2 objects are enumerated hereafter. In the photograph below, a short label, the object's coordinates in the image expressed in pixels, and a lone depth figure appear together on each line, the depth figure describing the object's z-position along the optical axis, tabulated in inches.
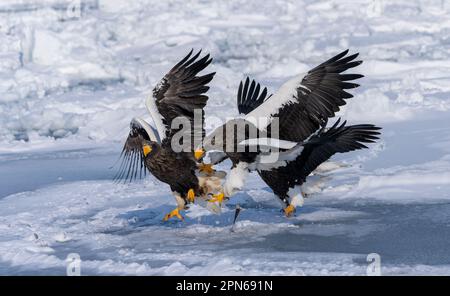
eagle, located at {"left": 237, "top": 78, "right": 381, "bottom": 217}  483.2
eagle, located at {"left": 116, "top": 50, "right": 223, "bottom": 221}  482.9
